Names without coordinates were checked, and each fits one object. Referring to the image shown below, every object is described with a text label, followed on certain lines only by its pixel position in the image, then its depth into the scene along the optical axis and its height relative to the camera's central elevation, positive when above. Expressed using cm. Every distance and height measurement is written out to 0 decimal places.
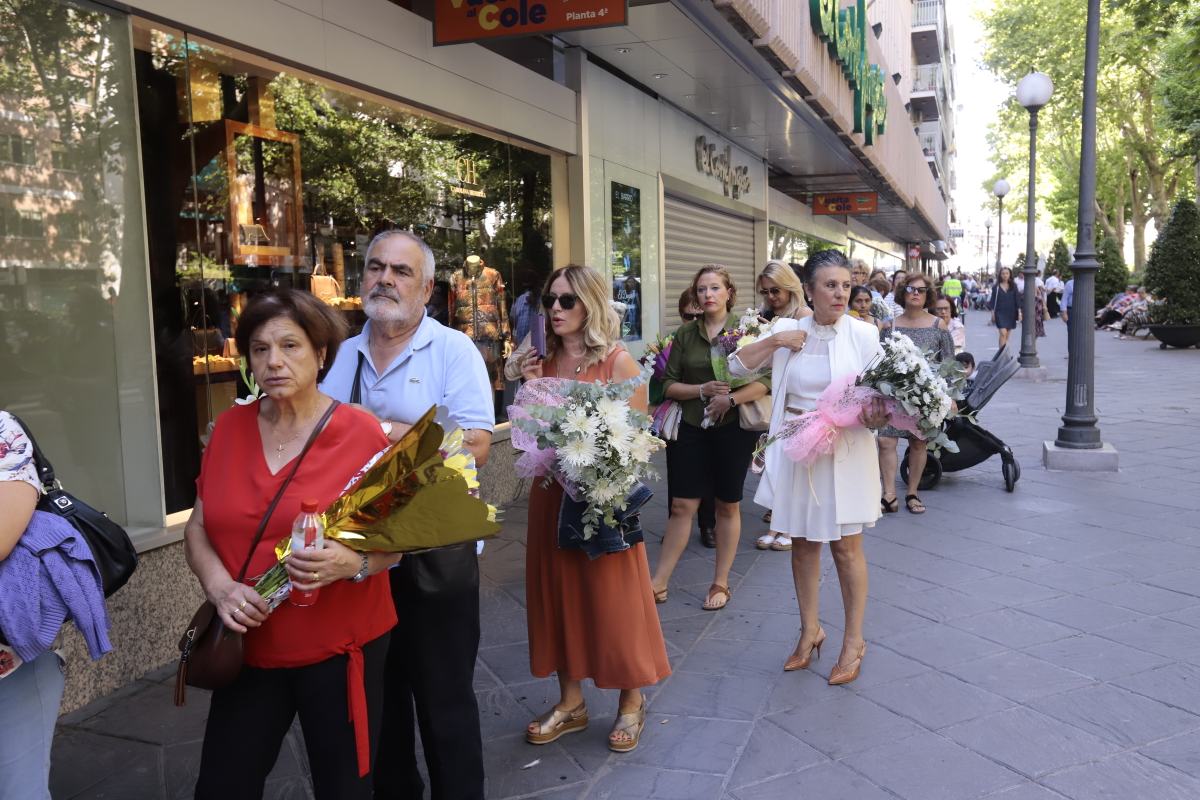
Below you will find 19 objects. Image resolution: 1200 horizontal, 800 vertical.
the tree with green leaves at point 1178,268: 2011 +82
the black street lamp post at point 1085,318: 888 -10
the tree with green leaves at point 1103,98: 3145 +759
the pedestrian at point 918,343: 727 -32
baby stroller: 794 -114
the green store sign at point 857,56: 1023 +318
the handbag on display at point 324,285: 652 +26
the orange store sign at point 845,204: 2027 +235
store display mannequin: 810 +9
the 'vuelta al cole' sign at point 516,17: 619 +204
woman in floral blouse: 218 -87
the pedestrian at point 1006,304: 1914 +10
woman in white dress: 407 -69
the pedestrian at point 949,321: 789 -9
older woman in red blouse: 227 -62
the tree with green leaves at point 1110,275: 3294 +112
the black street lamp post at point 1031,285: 1677 +43
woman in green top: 524 -77
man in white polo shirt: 279 -71
